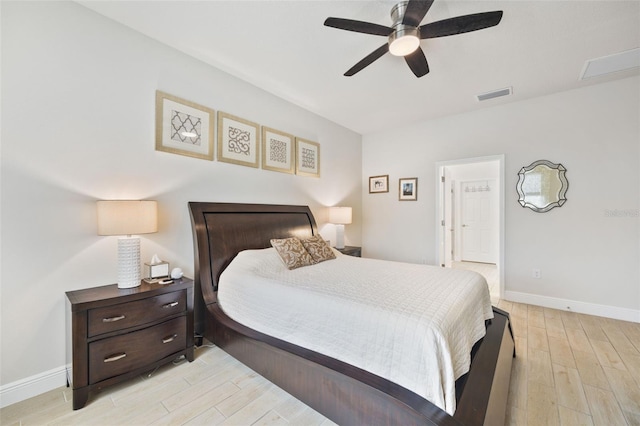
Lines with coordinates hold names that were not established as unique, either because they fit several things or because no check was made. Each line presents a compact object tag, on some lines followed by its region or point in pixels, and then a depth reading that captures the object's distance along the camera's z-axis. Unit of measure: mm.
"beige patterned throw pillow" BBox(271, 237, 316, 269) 2609
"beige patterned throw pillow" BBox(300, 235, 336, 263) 2912
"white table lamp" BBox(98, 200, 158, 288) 1875
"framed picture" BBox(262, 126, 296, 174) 3318
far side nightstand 4001
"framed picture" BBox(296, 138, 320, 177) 3789
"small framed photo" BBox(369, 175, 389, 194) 4902
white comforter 1271
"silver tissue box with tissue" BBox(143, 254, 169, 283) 2172
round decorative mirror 3400
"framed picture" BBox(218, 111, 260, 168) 2868
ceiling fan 1674
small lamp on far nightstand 4137
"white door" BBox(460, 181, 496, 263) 6504
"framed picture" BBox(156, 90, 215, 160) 2408
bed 1251
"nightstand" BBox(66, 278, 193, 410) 1666
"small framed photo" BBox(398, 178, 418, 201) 4586
